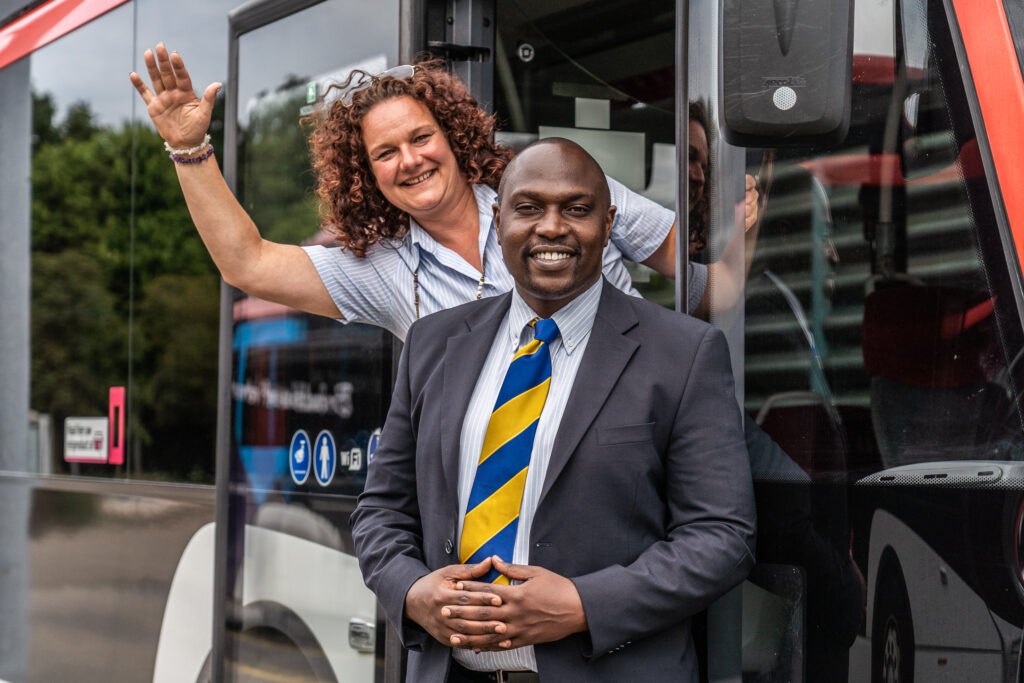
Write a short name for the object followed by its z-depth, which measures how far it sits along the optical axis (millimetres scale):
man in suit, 2066
